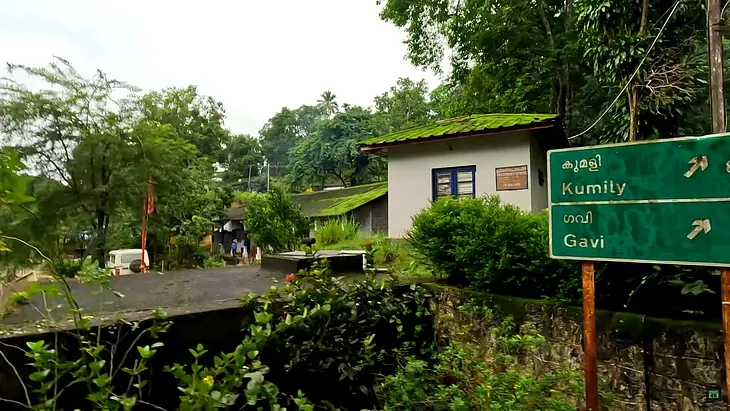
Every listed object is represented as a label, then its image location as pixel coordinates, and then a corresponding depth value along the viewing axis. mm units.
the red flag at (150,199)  9302
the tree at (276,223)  9531
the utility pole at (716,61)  5711
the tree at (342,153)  22953
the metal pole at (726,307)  1965
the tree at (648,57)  7445
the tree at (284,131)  38688
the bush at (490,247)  3193
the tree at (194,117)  18781
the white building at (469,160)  8734
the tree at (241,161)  31516
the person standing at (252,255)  16206
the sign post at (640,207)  1959
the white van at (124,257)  11702
